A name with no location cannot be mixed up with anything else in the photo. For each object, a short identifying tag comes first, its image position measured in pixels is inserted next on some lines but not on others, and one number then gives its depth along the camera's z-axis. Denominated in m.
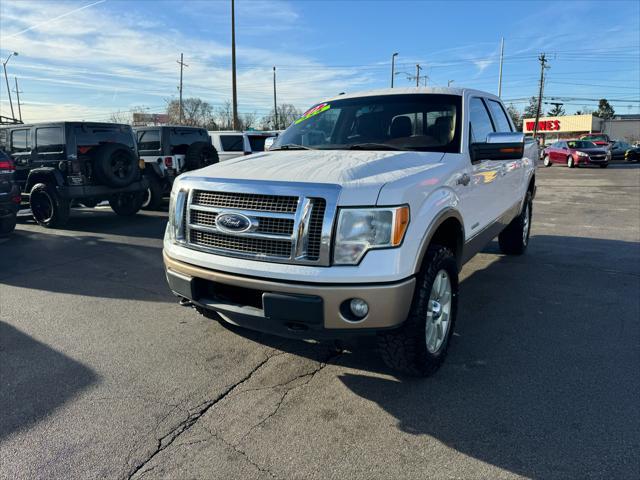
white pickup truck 2.65
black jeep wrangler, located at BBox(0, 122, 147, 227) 8.94
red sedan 24.80
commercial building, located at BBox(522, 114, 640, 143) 73.56
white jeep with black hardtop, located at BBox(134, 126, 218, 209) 11.31
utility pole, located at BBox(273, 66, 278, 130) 57.66
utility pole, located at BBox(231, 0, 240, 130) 26.95
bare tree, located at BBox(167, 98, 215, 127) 75.88
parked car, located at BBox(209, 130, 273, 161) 13.18
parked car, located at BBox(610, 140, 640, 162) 29.65
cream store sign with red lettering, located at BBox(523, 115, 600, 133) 73.88
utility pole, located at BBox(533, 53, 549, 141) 63.38
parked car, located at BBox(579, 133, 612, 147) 28.14
